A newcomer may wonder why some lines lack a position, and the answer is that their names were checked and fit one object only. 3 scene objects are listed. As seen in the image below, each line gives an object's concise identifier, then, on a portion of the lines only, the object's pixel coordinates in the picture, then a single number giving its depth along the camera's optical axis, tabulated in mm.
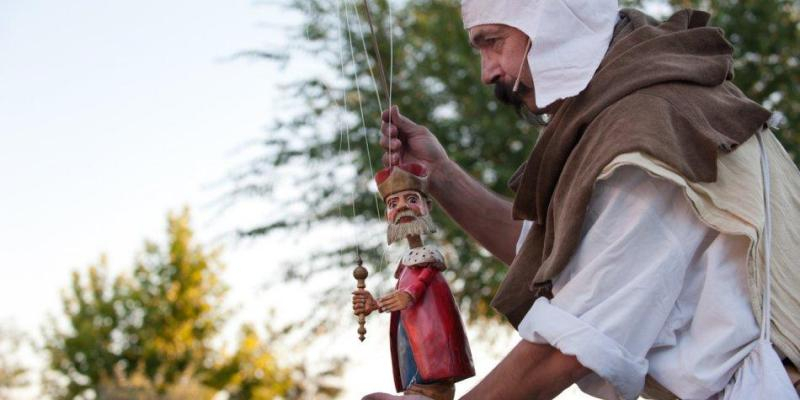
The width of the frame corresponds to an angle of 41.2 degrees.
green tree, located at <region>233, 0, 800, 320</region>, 10953
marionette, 2363
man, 2074
